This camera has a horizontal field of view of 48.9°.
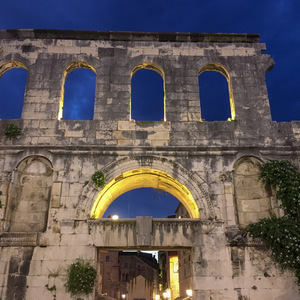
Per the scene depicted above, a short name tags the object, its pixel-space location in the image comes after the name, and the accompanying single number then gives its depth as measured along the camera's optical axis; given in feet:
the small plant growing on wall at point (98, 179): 32.99
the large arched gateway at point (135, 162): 30.37
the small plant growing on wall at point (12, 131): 34.73
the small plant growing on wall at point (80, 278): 29.32
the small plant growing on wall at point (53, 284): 29.42
